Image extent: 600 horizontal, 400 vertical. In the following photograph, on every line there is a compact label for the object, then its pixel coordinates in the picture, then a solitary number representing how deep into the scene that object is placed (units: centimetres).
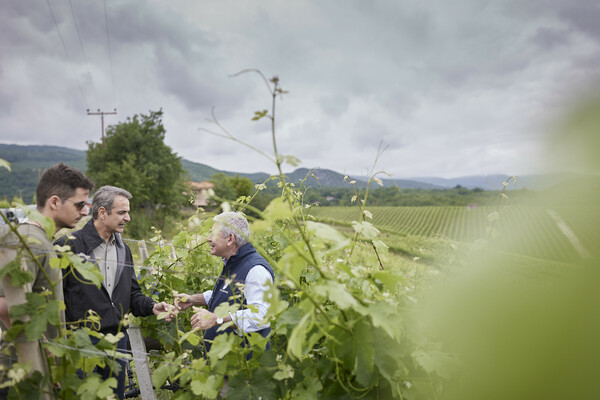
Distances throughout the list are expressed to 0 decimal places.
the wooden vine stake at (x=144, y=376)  231
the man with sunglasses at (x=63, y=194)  235
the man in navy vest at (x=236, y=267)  285
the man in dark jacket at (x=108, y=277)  287
